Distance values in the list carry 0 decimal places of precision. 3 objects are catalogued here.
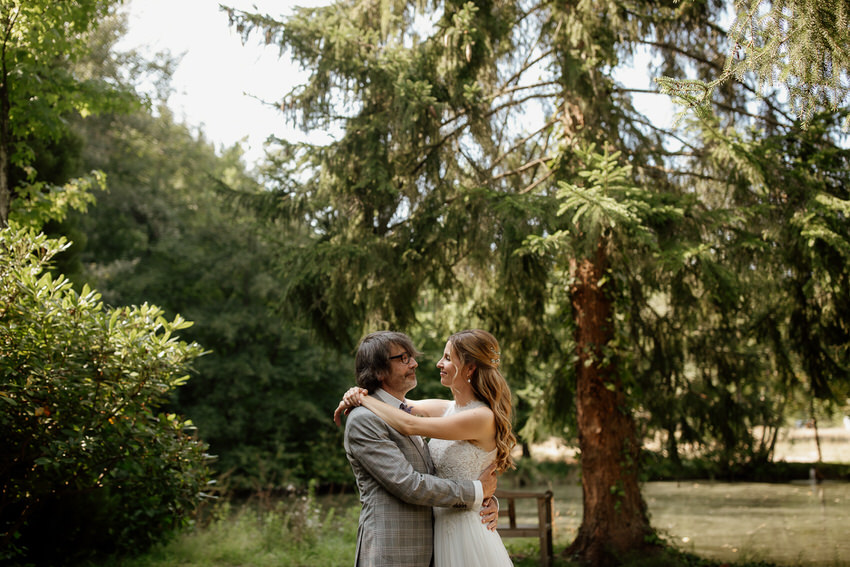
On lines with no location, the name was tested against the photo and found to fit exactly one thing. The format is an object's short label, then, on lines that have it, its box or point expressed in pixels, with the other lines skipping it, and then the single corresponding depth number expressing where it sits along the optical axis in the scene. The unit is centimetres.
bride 323
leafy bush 553
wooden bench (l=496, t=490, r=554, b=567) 848
